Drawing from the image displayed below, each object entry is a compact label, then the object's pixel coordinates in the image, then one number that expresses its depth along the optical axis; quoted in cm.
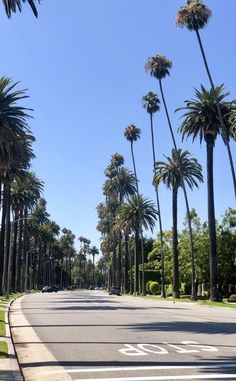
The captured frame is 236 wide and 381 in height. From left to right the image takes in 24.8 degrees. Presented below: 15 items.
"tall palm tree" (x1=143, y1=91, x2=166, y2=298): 7775
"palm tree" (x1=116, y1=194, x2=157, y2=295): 8425
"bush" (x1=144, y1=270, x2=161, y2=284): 10588
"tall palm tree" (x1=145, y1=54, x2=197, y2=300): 6492
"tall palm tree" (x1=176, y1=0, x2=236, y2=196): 4809
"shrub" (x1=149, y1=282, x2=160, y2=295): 9150
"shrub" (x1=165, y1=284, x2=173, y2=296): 8520
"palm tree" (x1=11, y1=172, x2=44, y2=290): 7612
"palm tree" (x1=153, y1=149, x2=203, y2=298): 6662
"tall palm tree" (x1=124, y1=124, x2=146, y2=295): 9231
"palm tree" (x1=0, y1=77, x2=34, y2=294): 3553
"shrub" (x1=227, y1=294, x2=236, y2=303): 5774
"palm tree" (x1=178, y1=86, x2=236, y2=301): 4941
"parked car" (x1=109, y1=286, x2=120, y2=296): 8870
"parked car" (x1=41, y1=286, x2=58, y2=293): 9927
